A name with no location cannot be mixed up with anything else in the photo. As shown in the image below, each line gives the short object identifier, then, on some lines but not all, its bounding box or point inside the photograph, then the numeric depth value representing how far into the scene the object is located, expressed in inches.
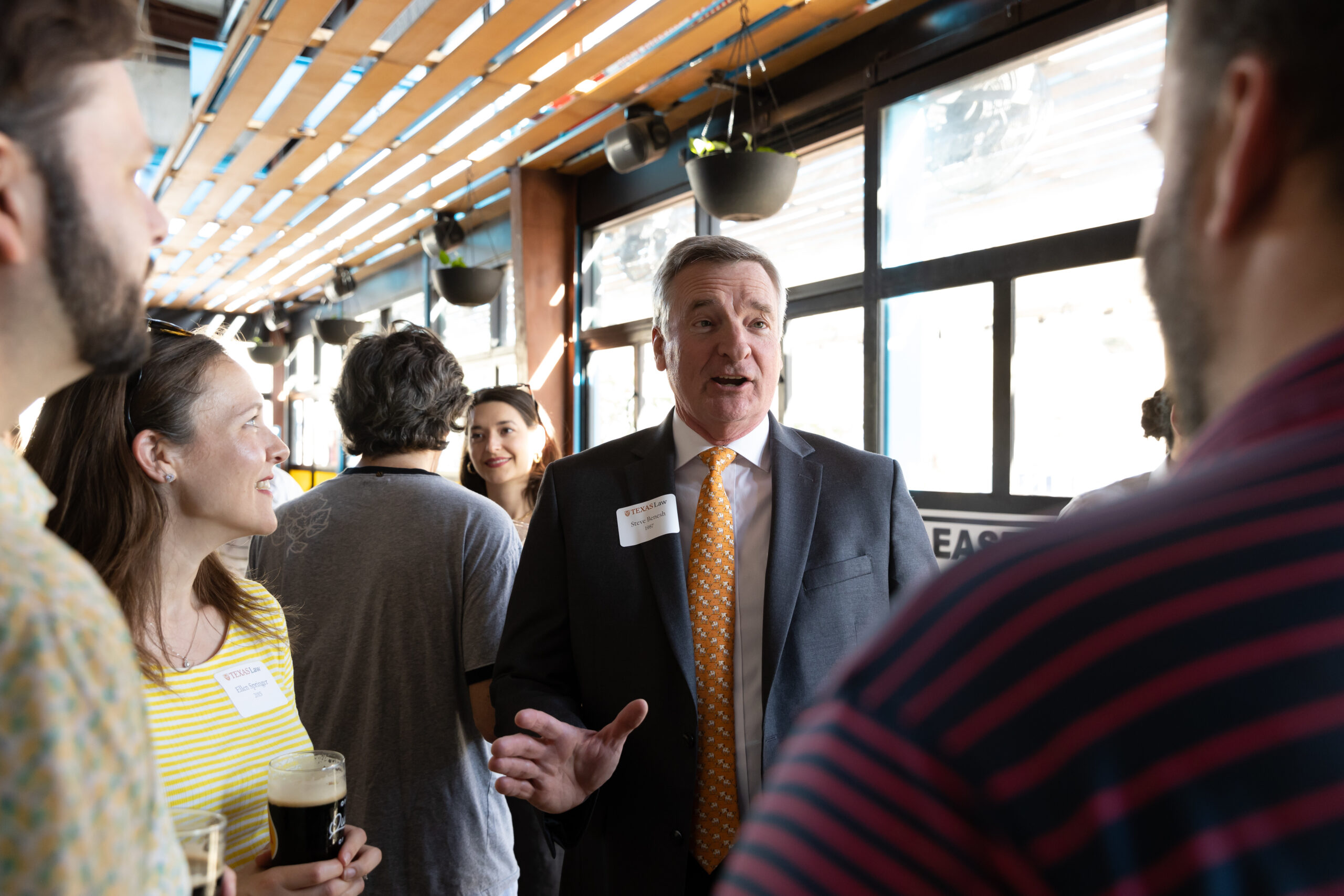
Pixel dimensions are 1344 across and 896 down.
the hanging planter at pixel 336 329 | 364.8
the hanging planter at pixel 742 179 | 158.7
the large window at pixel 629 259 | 252.5
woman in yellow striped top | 56.7
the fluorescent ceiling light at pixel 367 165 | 257.6
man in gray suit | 64.9
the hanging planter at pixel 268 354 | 480.7
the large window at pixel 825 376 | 196.4
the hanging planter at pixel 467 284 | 261.3
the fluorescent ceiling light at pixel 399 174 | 263.3
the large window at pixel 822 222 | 195.0
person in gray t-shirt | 78.9
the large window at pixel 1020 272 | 141.3
